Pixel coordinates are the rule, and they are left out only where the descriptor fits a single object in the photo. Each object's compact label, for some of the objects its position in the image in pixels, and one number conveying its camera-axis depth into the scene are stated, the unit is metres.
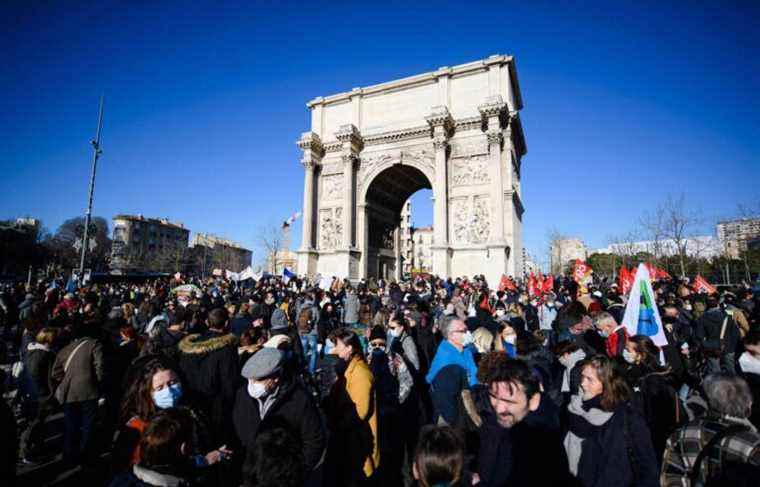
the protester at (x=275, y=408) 2.73
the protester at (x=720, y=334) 6.56
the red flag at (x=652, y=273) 14.38
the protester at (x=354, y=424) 3.29
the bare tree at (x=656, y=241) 28.07
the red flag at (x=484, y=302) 10.08
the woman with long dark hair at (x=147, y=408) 2.36
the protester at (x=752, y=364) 3.79
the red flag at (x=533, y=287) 13.36
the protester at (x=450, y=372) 3.62
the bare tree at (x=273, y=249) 49.26
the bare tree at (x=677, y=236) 25.53
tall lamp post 16.50
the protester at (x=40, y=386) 4.67
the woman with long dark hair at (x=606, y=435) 2.41
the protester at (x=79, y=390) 4.41
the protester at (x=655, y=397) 3.59
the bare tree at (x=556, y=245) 49.28
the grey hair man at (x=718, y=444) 2.09
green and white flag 4.90
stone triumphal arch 22.89
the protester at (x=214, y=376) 3.77
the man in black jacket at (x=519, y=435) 2.25
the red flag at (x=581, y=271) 13.48
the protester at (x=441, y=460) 1.85
